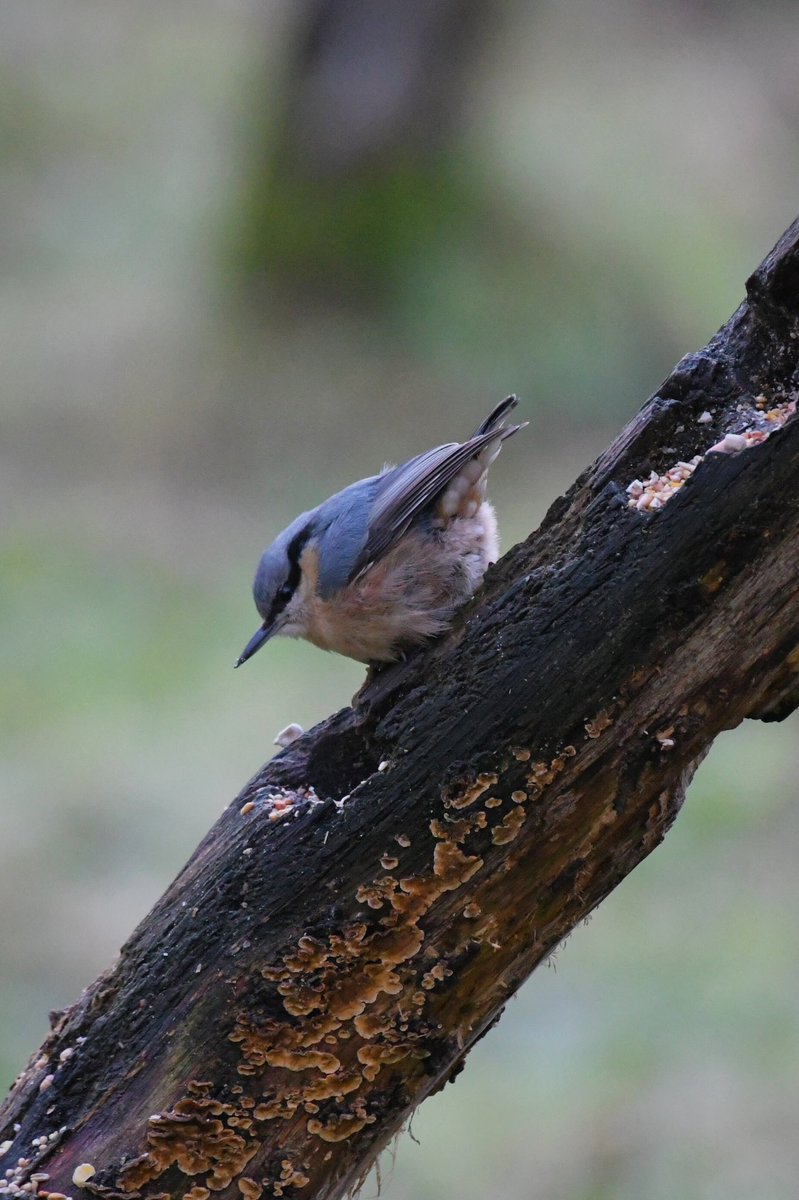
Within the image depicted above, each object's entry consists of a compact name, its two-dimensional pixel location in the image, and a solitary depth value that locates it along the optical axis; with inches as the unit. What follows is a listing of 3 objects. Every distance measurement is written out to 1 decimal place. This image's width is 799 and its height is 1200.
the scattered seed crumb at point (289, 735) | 210.4
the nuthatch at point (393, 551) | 242.4
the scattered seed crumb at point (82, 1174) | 173.5
